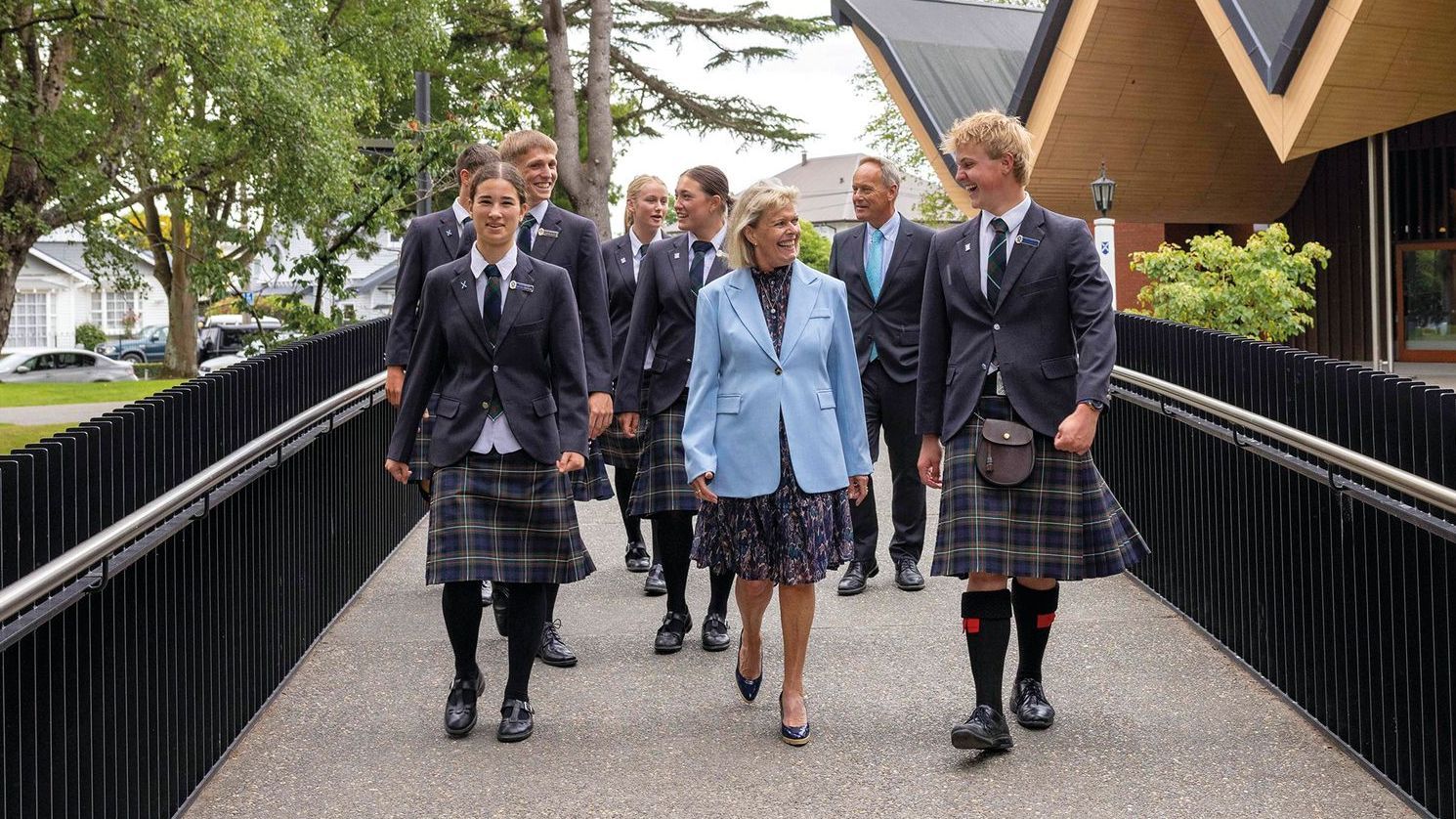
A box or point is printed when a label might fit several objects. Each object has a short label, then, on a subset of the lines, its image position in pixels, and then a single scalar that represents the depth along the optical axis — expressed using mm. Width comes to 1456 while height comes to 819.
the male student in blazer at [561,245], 6094
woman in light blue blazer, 5031
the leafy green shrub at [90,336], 64625
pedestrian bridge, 3938
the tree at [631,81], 30141
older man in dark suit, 7430
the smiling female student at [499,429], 5090
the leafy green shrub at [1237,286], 14125
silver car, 45594
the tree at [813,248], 65250
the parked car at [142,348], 61812
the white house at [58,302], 70500
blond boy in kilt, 4836
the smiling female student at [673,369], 6457
